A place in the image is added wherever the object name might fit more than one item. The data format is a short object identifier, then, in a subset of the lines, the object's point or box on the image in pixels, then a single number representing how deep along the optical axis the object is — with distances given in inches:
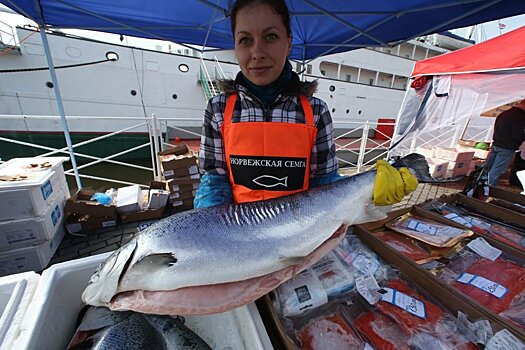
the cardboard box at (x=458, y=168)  236.5
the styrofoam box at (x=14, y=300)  32.3
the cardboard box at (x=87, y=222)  137.6
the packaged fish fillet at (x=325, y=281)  44.8
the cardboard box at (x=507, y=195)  100.0
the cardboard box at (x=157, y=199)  161.7
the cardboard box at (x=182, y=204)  173.2
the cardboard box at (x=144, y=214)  152.9
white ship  332.5
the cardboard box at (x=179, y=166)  167.2
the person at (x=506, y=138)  186.9
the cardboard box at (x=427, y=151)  261.4
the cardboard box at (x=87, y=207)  135.6
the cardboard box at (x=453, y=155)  234.2
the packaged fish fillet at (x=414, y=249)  61.4
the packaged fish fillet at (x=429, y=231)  64.3
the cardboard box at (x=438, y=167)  231.5
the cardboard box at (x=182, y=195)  171.3
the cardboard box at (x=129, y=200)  151.9
